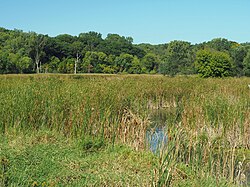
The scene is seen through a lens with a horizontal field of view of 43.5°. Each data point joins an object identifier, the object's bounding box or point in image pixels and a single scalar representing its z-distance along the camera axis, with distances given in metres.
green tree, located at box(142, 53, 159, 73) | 60.88
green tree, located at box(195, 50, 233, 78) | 33.53
